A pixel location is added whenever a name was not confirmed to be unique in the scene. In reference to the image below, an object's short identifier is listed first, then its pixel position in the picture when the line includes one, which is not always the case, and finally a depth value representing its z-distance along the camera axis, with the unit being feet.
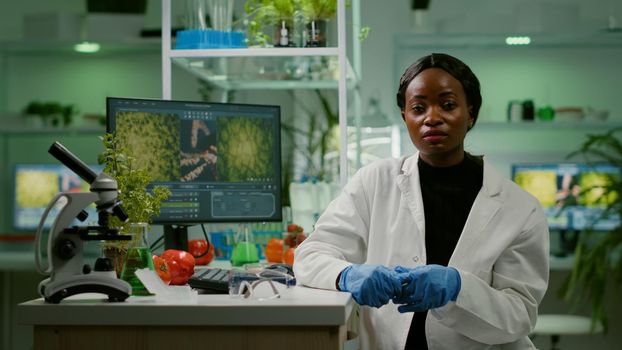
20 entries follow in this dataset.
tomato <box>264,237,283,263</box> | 9.30
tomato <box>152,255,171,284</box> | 6.72
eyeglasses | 5.74
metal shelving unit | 9.18
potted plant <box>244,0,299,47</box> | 9.81
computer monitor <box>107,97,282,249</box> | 8.14
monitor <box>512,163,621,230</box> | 17.71
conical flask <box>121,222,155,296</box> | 5.95
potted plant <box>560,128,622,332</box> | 16.12
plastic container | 9.68
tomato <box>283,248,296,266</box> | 8.64
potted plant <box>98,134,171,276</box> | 6.38
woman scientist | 6.04
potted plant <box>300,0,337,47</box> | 9.73
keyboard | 6.41
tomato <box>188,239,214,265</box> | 8.88
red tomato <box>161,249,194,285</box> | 6.86
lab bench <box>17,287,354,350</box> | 5.25
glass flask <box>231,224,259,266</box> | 9.10
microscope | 5.42
